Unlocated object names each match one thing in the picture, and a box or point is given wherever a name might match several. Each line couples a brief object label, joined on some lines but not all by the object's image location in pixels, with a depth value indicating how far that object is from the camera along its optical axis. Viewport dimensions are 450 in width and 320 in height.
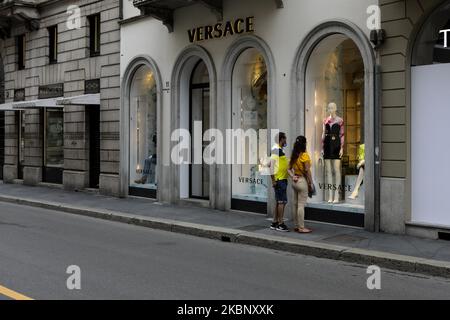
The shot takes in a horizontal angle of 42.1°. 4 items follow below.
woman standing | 11.16
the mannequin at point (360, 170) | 12.02
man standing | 11.35
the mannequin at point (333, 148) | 12.66
